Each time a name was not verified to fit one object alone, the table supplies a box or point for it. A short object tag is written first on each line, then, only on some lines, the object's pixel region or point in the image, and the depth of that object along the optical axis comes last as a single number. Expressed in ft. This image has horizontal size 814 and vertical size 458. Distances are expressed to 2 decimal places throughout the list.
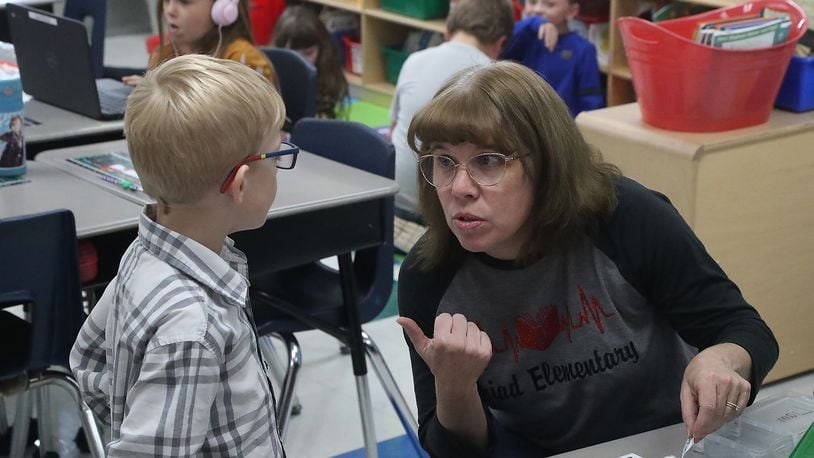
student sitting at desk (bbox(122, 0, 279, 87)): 10.07
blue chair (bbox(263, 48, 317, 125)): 9.57
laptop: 9.14
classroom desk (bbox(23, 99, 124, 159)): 8.83
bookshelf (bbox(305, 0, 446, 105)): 18.61
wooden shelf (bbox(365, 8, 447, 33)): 17.06
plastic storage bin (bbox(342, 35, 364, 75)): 19.16
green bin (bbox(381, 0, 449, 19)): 17.38
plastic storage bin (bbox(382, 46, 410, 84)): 18.33
